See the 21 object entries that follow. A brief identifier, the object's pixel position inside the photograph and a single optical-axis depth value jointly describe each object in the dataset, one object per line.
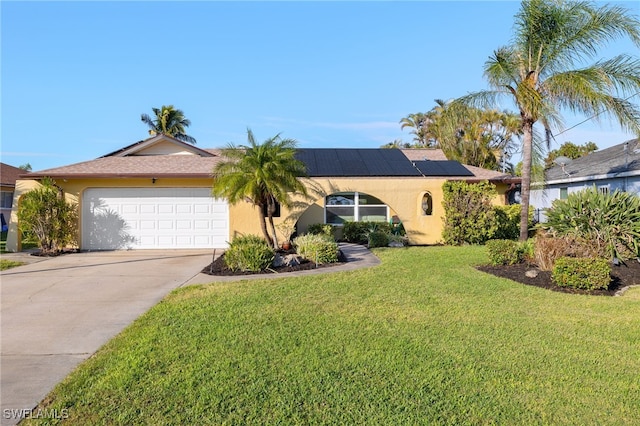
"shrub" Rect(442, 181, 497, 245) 14.98
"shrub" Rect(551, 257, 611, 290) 8.33
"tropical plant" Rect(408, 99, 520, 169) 31.88
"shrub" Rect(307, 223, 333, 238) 15.82
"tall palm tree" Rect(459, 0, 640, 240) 12.23
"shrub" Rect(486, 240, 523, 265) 10.66
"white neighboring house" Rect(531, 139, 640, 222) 17.75
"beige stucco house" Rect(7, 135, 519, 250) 15.61
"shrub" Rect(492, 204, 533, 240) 16.00
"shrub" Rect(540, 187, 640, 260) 10.14
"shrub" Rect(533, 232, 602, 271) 9.72
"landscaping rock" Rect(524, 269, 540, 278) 9.35
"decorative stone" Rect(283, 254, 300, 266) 11.04
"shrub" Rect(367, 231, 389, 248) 14.88
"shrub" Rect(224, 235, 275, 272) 10.36
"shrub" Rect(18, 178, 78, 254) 14.13
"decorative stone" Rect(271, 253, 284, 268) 10.88
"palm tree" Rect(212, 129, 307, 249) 11.47
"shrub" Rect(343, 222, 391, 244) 16.70
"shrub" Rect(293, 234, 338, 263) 11.49
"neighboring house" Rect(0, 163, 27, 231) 21.98
